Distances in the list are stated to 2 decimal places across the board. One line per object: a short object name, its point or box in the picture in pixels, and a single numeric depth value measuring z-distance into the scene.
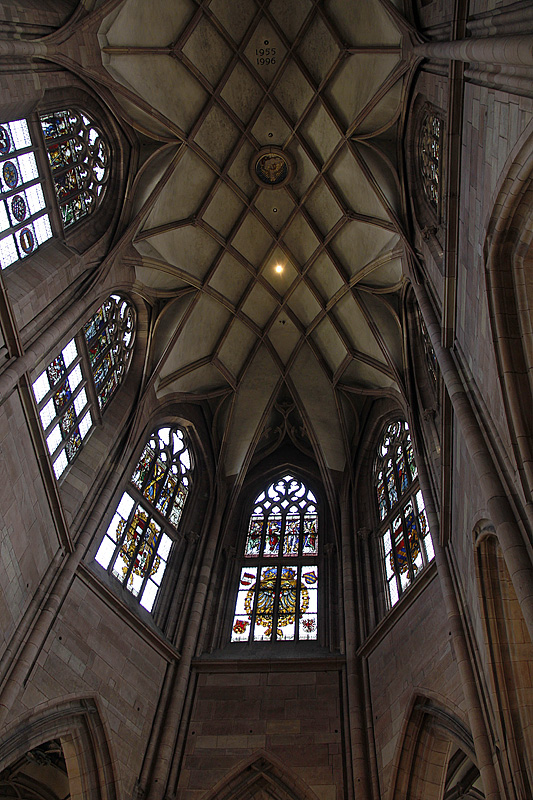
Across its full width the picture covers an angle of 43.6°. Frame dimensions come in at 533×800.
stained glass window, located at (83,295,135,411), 13.13
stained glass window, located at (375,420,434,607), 12.20
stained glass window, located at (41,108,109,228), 11.93
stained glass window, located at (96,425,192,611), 12.73
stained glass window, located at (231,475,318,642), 13.33
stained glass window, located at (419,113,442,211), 11.05
